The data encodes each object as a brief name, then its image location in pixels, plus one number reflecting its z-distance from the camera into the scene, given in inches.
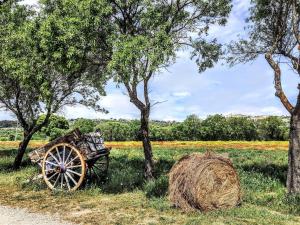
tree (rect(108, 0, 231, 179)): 342.0
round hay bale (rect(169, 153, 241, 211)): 295.7
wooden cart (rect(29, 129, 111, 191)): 399.5
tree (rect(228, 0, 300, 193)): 360.7
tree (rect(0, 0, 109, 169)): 363.8
